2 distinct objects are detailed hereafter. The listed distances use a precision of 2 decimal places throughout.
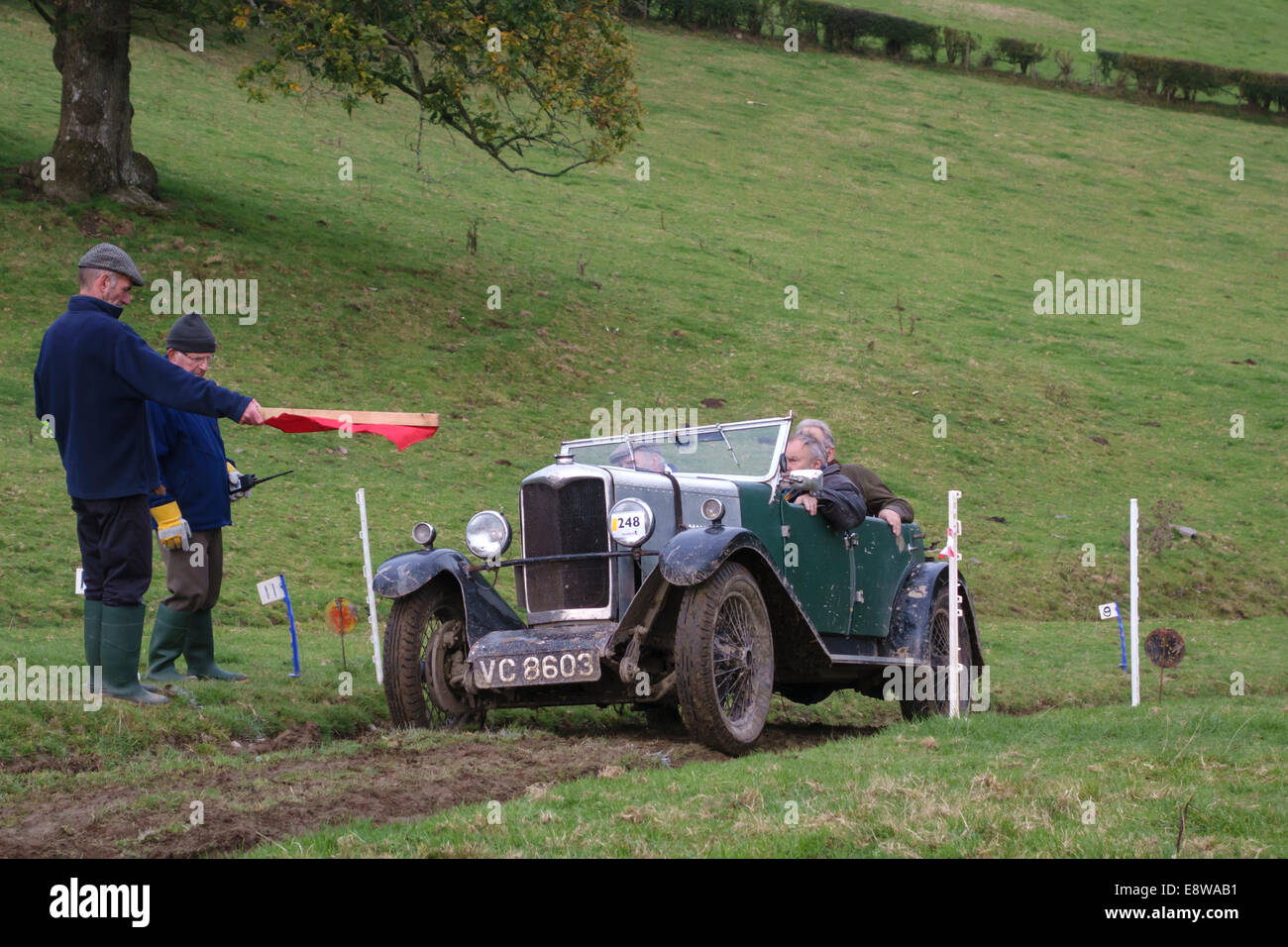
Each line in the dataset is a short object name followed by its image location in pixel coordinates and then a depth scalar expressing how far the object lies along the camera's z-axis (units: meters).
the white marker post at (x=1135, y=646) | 10.61
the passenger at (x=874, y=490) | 9.34
